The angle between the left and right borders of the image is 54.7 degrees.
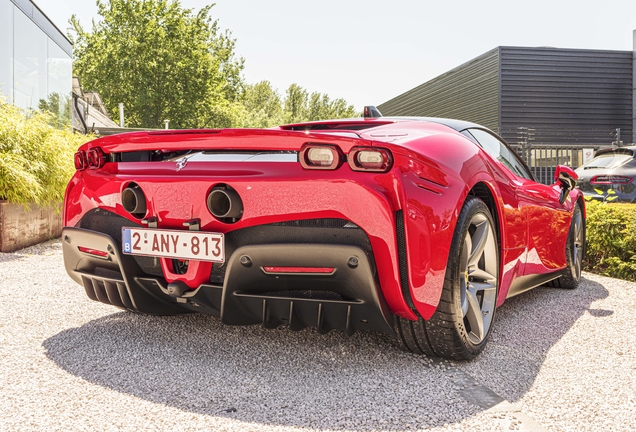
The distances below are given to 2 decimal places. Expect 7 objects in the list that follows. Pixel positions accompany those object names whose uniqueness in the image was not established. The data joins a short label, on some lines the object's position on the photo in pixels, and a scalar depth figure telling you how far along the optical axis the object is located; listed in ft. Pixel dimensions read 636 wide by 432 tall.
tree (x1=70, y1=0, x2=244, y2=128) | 123.85
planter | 22.37
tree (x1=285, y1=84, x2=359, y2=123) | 216.95
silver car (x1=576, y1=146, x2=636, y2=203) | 28.58
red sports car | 7.97
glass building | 37.04
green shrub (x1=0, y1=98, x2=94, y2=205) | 22.16
